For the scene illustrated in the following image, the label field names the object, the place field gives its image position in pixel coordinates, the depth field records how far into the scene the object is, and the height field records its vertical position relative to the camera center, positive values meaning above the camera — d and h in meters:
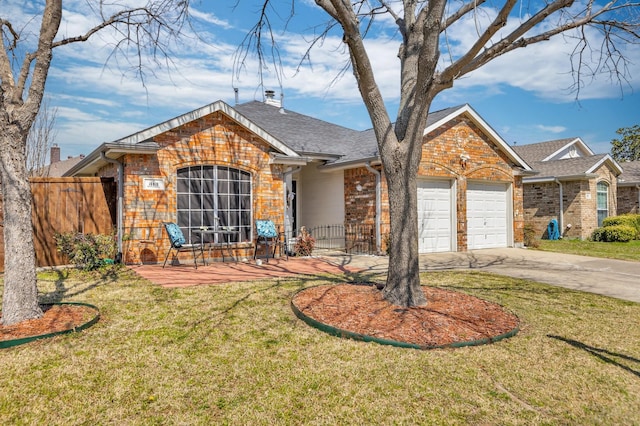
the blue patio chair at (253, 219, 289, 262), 10.35 -0.73
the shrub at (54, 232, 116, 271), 8.59 -0.72
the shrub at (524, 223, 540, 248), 15.09 -1.18
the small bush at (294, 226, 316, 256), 11.58 -1.00
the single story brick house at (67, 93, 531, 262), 9.51 +0.97
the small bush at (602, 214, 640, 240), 18.62 -0.70
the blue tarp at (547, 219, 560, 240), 18.88 -1.11
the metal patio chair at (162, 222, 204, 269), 8.77 -0.51
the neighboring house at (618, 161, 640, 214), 22.14 +0.79
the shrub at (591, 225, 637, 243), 17.80 -1.22
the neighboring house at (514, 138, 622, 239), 18.95 +0.64
